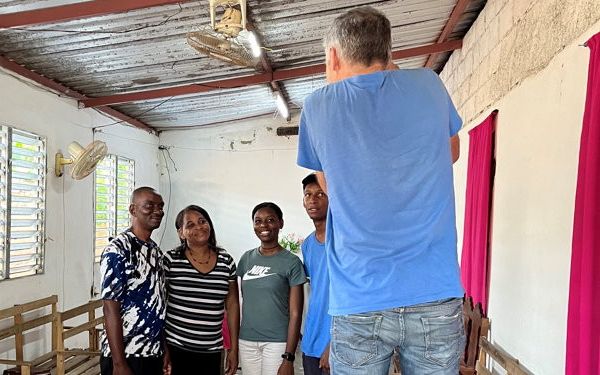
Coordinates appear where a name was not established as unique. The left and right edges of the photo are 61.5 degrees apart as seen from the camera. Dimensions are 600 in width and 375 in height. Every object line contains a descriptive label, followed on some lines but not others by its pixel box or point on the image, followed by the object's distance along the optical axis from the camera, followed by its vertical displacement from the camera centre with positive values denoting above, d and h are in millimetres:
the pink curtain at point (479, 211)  3891 -203
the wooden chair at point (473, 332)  3623 -1136
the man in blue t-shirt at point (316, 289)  2252 -499
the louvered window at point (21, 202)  4293 -274
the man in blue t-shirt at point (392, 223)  1049 -86
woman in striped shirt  2510 -639
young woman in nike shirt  2537 -690
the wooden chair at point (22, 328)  3672 -1255
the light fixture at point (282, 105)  6584 +1028
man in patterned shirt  2297 -615
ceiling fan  2691 +824
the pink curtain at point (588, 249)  1915 -236
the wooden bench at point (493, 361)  2836 -1084
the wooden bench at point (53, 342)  3793 -1340
